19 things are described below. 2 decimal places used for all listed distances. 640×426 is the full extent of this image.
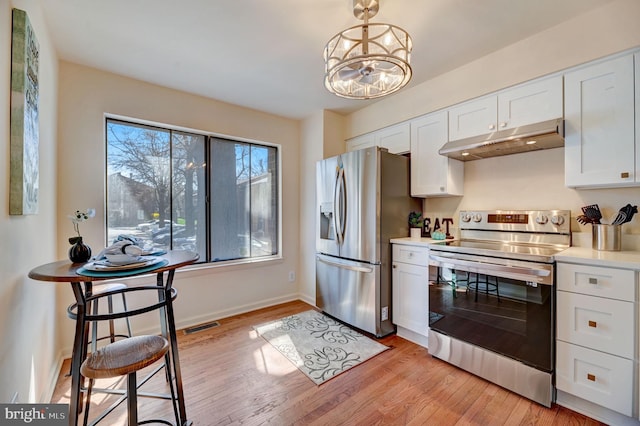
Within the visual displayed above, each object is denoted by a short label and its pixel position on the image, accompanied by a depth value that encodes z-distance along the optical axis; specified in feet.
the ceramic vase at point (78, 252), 4.90
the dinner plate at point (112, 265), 4.09
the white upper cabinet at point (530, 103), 6.49
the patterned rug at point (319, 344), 7.09
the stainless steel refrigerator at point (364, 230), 8.57
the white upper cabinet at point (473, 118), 7.48
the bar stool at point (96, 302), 4.89
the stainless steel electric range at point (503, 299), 5.66
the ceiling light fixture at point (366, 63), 4.96
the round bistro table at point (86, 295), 3.86
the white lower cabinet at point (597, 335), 4.83
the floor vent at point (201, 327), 9.15
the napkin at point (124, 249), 4.48
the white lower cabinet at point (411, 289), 7.95
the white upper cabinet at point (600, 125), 5.57
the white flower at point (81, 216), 5.30
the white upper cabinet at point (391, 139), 9.62
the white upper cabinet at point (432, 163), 8.48
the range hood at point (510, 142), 6.19
